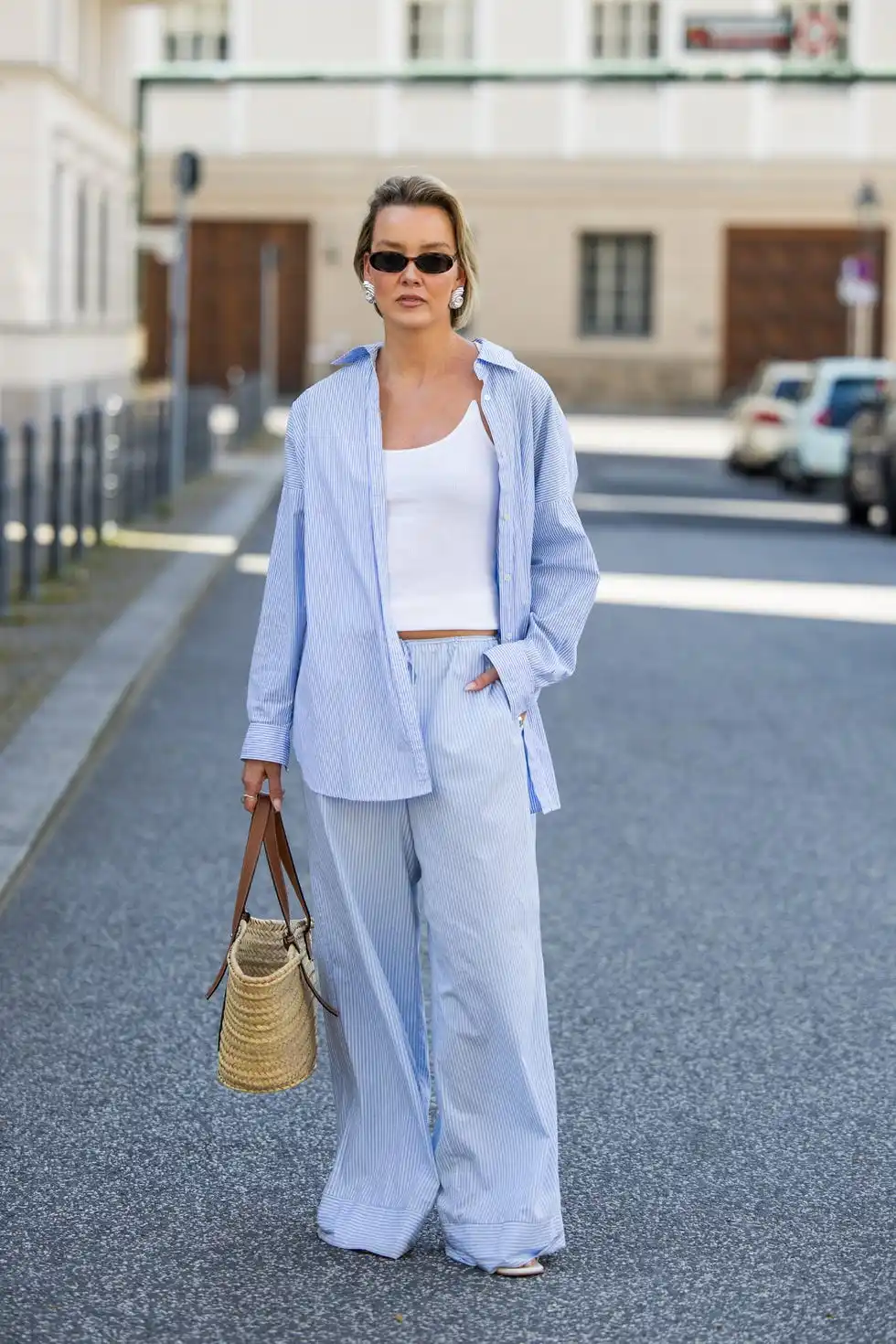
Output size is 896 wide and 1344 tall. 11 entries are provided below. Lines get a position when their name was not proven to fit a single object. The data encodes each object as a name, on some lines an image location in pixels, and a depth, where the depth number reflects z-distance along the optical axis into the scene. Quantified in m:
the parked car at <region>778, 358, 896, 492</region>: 26.77
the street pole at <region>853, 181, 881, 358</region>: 43.19
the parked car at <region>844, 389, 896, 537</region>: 22.27
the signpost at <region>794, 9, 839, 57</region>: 42.06
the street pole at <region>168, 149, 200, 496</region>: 21.55
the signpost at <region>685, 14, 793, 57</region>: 40.41
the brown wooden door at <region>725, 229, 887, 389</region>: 49.94
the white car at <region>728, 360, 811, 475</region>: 30.20
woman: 4.08
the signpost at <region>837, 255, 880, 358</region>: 41.12
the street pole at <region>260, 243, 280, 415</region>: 50.19
